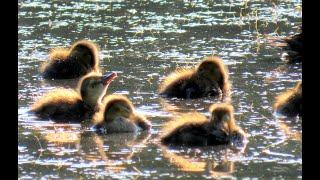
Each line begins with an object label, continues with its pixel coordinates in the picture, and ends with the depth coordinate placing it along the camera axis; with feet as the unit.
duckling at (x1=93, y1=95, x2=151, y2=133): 55.21
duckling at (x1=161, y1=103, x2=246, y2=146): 51.72
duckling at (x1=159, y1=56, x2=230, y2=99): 64.85
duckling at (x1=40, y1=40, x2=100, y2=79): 72.84
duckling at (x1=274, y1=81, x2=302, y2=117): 57.57
